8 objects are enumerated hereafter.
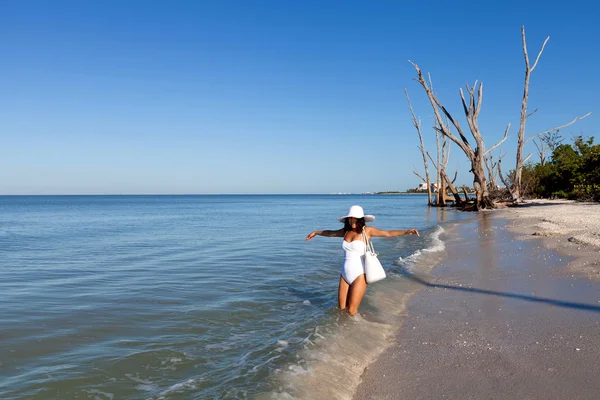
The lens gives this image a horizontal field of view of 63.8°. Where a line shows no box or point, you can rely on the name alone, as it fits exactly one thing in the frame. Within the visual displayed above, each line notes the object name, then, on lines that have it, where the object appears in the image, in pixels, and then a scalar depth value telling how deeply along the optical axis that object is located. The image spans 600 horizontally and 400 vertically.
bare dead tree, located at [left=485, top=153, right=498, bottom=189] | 39.00
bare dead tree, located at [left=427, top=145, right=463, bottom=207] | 40.06
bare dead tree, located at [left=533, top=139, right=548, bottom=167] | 55.76
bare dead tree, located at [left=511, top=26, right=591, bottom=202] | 30.20
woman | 6.53
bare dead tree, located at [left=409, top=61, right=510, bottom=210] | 30.45
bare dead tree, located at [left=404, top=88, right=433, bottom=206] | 43.69
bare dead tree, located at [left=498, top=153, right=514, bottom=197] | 38.90
